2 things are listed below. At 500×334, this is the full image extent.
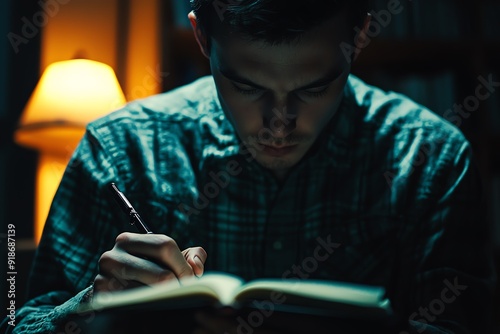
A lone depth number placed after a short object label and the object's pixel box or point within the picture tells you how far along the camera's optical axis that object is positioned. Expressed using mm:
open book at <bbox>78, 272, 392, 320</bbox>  1274
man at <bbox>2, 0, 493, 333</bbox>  1520
